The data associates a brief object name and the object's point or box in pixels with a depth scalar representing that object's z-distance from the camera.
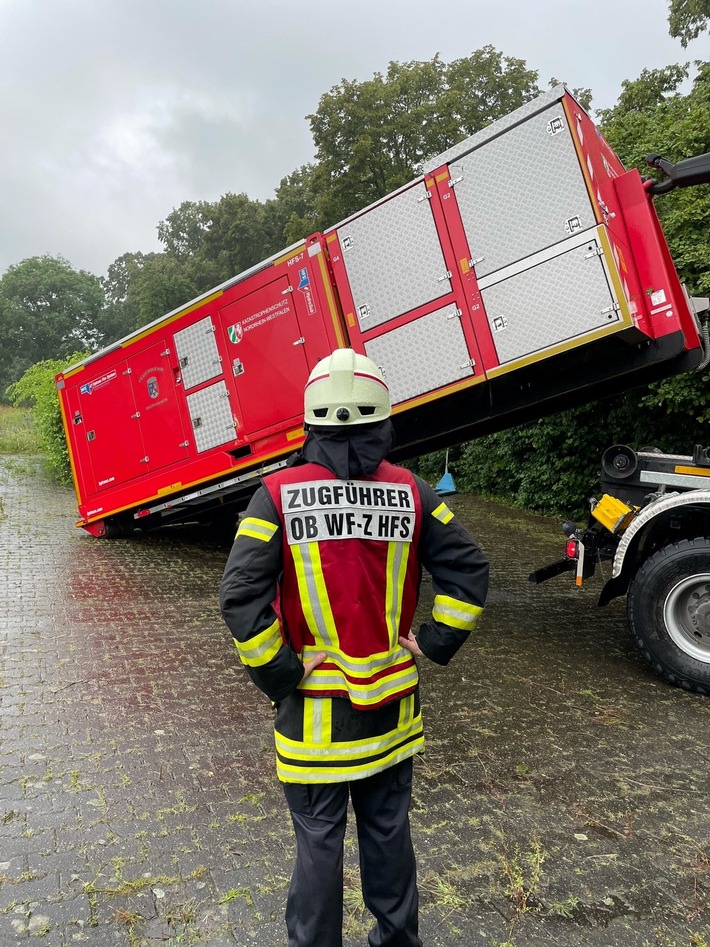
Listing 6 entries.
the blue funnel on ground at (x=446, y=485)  8.34
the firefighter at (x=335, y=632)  1.89
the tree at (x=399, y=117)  22.92
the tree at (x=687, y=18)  16.62
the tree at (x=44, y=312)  69.69
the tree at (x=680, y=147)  8.17
